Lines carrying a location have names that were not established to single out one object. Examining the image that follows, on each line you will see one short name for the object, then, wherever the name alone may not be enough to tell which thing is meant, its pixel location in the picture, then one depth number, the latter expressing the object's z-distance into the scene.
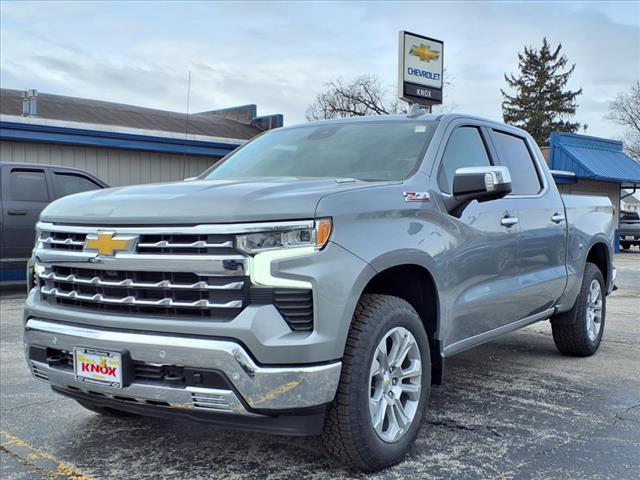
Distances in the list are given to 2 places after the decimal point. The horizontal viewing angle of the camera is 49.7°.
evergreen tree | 59.06
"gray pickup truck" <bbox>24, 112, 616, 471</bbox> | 2.99
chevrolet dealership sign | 18.73
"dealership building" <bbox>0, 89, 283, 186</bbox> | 13.55
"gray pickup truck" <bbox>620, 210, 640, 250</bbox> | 28.98
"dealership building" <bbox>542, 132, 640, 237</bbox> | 24.95
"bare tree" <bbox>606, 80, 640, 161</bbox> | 58.00
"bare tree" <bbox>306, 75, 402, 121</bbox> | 57.47
